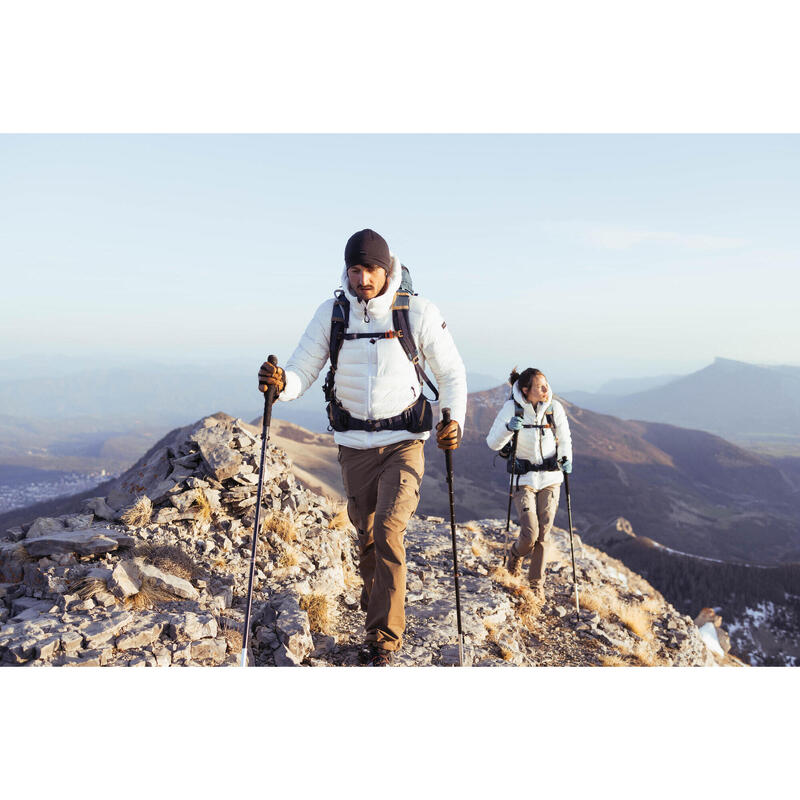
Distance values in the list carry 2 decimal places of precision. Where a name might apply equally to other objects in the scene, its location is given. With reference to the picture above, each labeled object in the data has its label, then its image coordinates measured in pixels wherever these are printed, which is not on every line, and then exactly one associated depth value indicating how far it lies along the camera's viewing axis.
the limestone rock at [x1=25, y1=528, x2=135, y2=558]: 5.97
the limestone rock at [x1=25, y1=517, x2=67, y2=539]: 6.59
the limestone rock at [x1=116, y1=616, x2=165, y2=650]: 4.53
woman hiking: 8.29
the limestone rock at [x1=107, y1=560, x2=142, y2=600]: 5.17
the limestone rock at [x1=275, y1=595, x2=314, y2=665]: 4.88
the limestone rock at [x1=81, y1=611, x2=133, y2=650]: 4.48
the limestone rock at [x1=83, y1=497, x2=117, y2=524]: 7.44
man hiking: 4.70
